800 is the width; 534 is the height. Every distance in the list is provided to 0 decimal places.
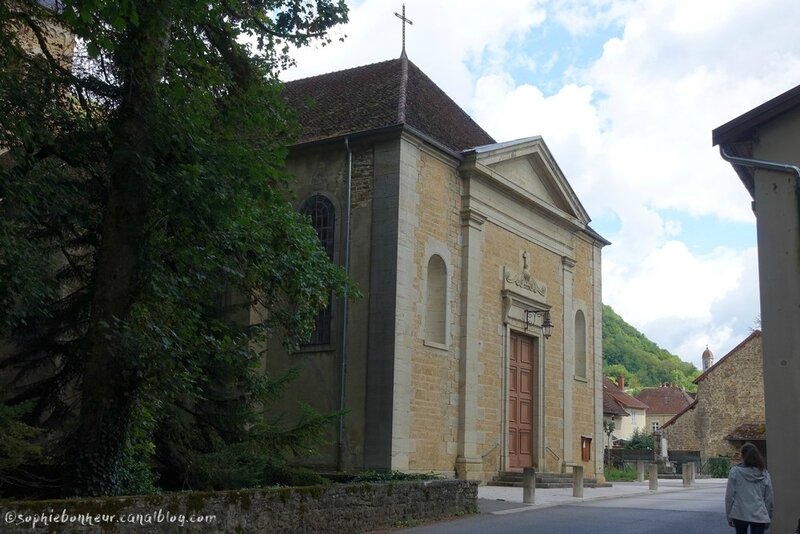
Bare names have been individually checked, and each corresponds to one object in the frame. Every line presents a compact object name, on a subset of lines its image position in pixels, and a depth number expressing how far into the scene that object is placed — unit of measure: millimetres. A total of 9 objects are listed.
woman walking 8758
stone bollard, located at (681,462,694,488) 29594
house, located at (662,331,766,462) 49469
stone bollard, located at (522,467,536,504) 18078
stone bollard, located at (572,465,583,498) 20766
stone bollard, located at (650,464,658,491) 25219
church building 20312
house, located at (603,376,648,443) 77050
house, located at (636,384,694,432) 90438
